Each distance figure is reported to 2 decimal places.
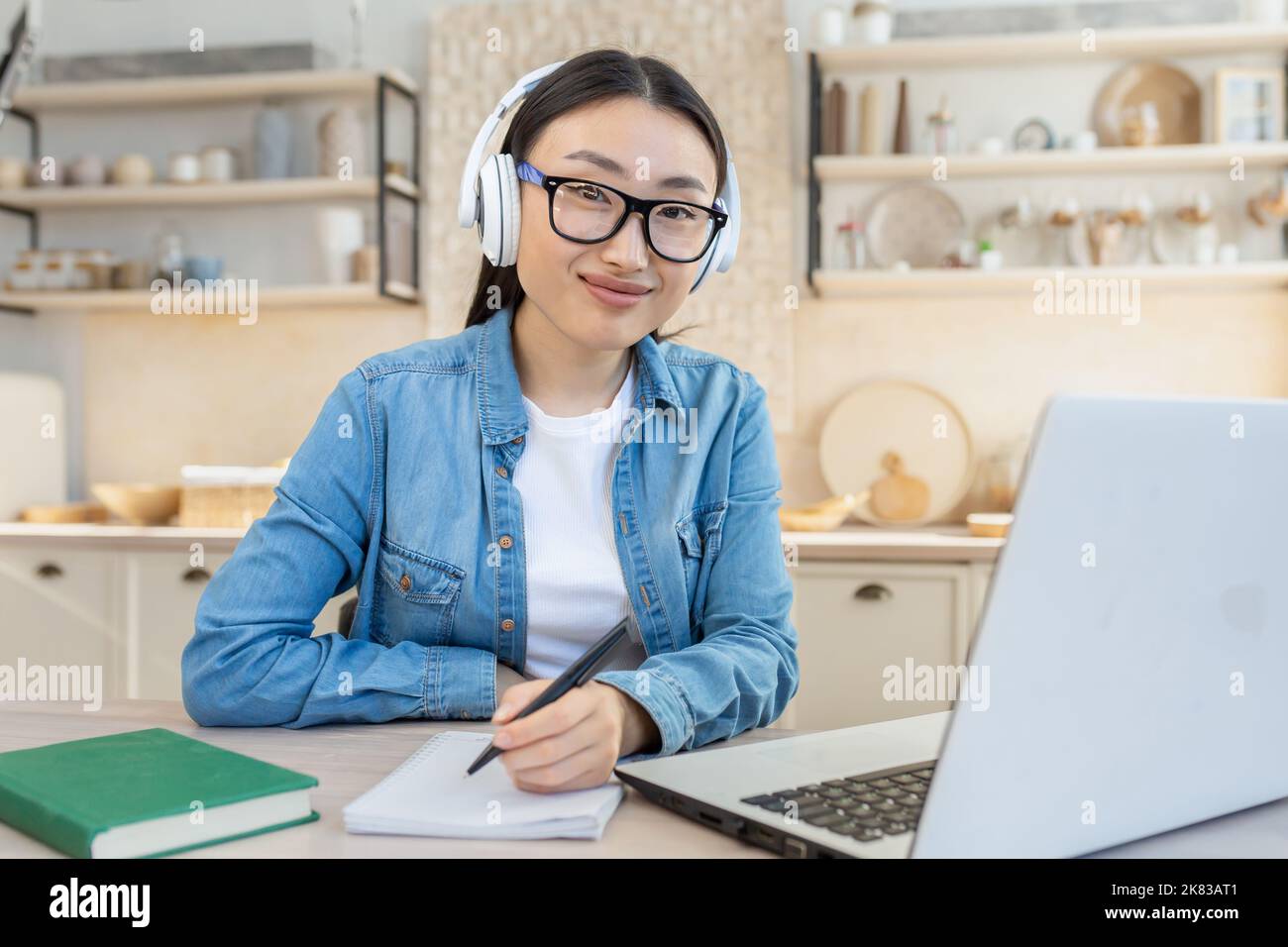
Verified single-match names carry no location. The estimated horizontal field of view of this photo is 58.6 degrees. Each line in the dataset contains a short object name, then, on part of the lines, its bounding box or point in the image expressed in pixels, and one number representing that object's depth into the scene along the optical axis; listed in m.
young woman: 1.11
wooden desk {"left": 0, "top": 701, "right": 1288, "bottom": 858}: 0.73
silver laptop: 0.55
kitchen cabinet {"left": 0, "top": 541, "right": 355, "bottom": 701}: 2.94
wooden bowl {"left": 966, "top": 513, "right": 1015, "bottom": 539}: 2.82
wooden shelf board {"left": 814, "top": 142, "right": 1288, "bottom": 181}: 2.98
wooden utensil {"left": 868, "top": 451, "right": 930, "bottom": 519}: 3.21
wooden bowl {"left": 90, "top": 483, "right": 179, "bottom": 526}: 3.16
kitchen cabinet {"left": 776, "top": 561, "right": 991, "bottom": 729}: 2.67
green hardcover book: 0.70
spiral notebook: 0.75
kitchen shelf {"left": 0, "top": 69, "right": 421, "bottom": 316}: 3.31
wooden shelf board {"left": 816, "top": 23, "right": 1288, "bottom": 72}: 3.02
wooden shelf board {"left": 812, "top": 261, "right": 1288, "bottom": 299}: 2.97
